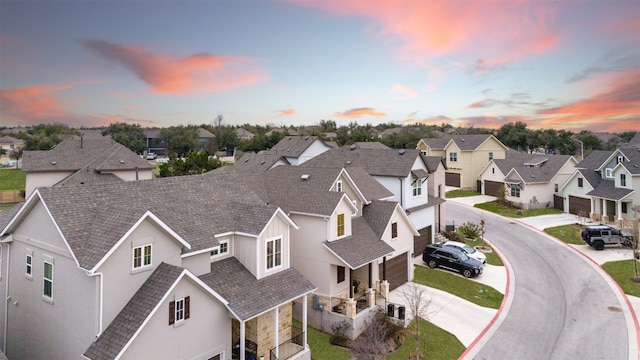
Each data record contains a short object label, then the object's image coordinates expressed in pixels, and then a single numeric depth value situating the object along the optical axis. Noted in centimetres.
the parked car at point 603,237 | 3516
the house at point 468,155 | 6638
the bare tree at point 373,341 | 1640
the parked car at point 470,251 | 3122
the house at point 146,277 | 1290
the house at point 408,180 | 3409
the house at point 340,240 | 2128
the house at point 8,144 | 11554
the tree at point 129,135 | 10656
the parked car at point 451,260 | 2858
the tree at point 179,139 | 11075
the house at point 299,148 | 6581
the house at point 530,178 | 5278
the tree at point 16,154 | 9608
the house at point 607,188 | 4241
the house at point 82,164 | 3747
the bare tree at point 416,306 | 1823
